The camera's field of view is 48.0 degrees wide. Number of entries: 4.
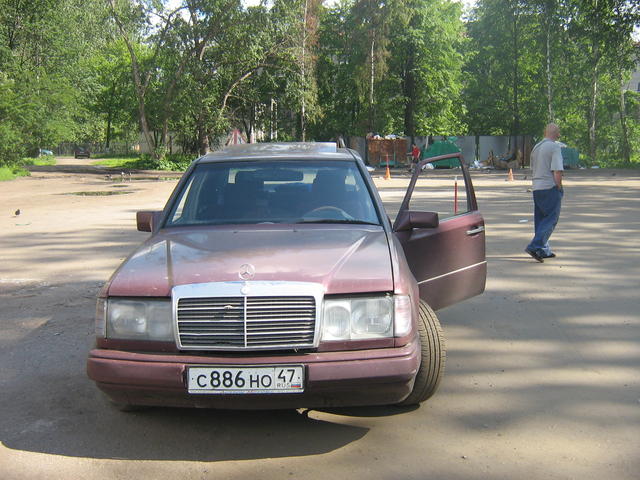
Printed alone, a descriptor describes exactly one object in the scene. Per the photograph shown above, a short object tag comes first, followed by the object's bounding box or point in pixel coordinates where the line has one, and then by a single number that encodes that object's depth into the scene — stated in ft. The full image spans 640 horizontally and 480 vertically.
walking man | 30.66
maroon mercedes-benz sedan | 11.36
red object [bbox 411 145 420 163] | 149.18
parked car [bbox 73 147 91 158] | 268.80
